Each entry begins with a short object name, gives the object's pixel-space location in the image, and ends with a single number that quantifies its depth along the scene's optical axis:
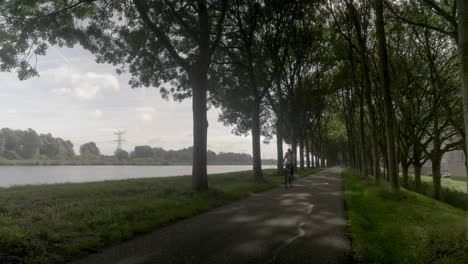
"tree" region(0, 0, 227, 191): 13.24
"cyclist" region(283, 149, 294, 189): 18.33
